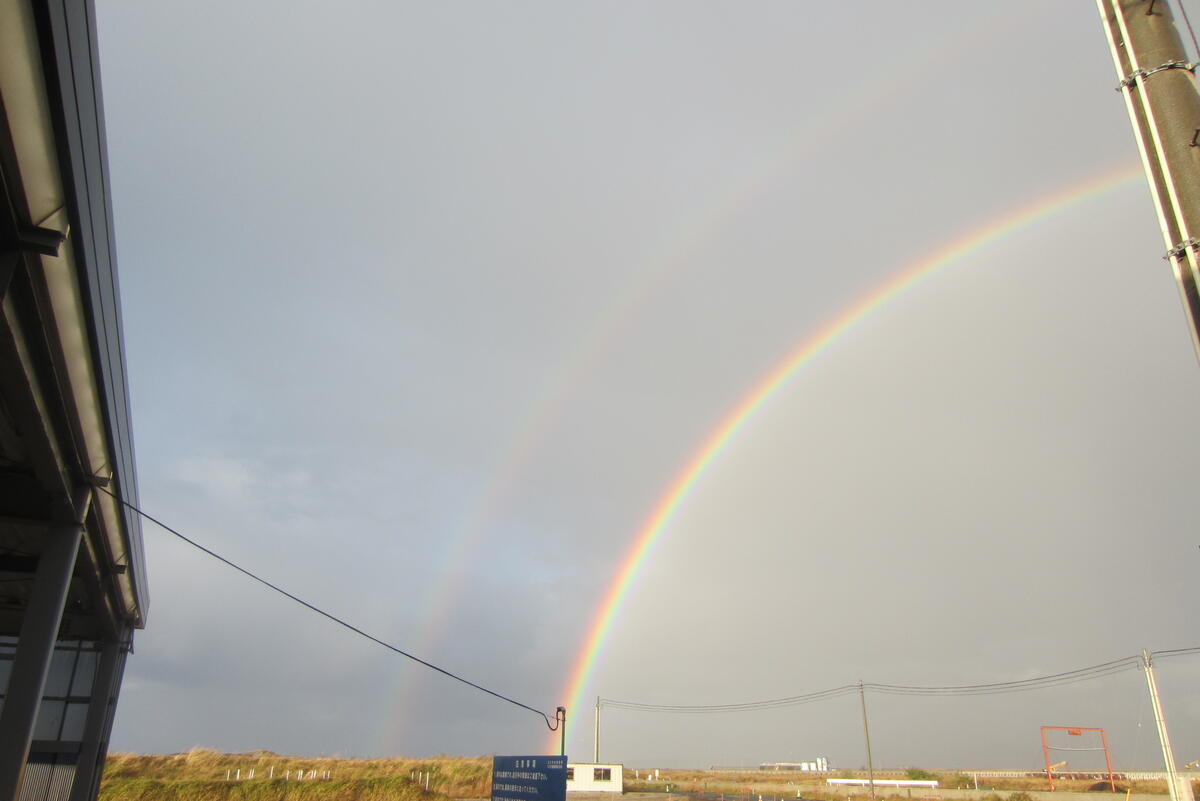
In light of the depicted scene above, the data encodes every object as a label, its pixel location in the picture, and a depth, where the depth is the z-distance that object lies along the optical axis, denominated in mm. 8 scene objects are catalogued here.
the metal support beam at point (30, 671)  12570
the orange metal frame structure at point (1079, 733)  51350
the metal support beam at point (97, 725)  27312
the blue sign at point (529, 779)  16938
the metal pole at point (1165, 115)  7051
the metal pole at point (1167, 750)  34562
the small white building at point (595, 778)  66125
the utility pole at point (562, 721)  20688
